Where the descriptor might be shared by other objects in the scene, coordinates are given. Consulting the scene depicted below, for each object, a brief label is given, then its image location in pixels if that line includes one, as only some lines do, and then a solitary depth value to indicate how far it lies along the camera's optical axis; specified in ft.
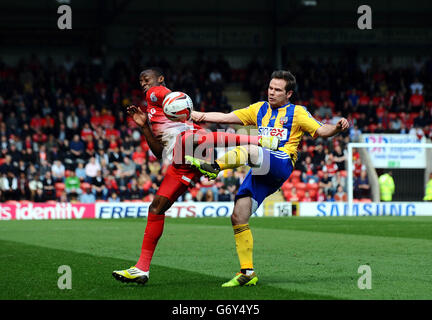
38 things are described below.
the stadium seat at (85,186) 82.26
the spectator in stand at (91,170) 83.25
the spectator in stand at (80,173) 83.25
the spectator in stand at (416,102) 107.76
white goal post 86.07
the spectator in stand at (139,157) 86.38
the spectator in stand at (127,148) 87.35
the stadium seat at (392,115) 104.34
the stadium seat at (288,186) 87.96
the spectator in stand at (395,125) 100.22
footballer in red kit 27.25
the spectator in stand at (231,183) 85.61
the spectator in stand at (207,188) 85.10
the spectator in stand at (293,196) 87.46
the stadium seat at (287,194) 88.38
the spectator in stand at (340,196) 87.56
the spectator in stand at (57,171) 82.64
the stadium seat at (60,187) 81.87
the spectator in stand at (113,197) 83.25
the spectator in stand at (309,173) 87.30
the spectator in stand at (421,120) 101.74
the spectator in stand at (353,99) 107.55
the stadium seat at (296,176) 88.69
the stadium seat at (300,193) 87.81
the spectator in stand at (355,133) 95.50
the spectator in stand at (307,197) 87.40
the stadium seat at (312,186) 86.83
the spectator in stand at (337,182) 87.71
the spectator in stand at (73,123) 90.74
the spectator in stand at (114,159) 85.43
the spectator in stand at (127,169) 84.07
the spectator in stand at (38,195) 80.23
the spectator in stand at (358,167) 87.97
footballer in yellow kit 27.02
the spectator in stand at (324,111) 104.23
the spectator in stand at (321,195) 87.04
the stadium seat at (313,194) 87.04
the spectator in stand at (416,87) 111.43
